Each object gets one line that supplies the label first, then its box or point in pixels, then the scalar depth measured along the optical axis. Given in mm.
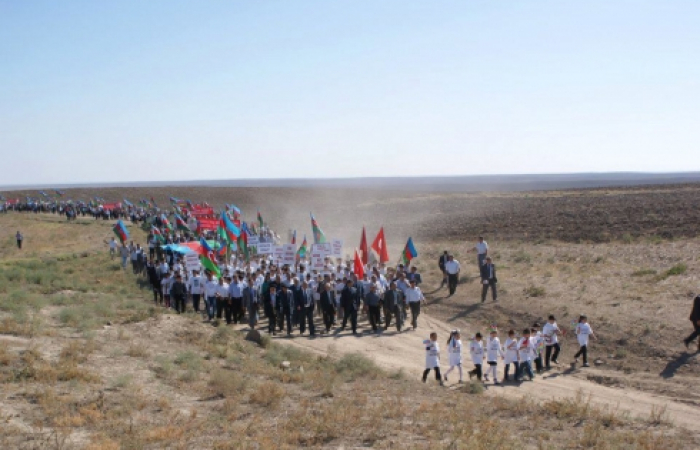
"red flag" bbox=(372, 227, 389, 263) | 24359
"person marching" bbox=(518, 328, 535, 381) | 15523
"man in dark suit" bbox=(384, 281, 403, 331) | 20094
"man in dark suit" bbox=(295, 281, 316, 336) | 19281
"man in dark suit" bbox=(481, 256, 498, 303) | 23406
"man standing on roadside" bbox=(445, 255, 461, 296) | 24906
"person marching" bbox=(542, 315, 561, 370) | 17125
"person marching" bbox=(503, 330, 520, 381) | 15570
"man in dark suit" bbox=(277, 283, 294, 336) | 19062
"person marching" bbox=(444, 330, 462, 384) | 15133
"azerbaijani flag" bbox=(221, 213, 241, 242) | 27109
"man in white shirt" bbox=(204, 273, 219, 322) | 20141
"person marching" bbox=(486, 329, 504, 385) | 15422
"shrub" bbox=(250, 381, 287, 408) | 11938
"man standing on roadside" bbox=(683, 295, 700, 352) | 17047
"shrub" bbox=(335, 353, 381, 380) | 14802
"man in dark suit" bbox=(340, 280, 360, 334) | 19734
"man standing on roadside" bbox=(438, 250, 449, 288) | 26078
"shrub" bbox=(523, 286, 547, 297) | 23938
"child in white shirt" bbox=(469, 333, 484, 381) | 15289
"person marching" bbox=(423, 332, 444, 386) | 14914
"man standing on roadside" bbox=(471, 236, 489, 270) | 25531
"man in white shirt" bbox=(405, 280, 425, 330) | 20498
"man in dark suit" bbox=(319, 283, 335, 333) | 19875
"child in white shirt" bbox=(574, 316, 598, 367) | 16938
